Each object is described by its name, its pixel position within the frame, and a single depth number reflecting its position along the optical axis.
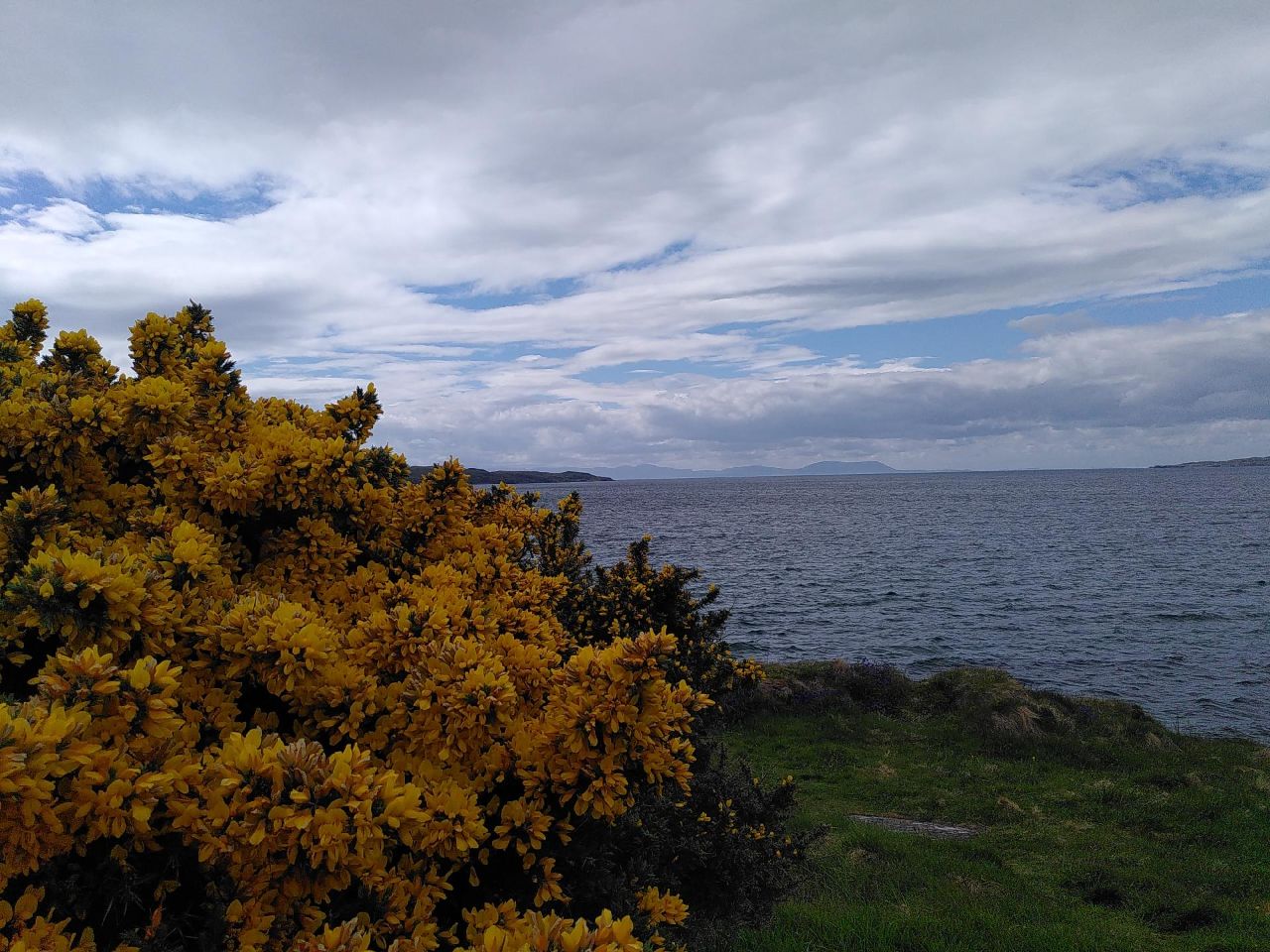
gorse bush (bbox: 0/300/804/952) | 2.90
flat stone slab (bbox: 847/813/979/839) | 13.81
